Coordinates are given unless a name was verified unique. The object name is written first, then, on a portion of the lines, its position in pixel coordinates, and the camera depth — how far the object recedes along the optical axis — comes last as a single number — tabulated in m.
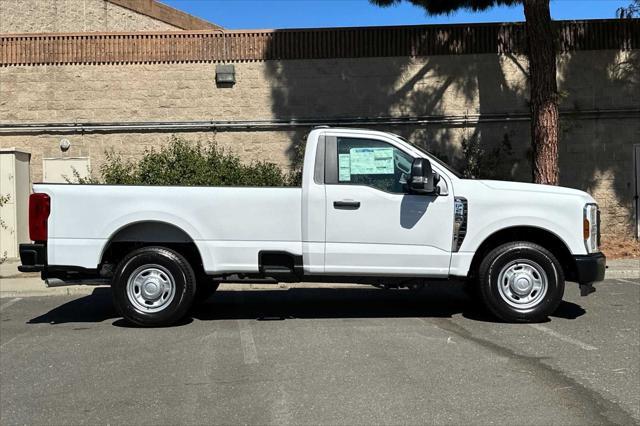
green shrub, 13.59
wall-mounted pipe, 14.56
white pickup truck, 7.02
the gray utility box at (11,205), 13.37
